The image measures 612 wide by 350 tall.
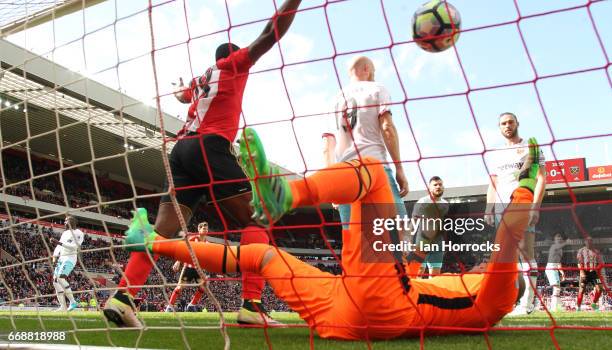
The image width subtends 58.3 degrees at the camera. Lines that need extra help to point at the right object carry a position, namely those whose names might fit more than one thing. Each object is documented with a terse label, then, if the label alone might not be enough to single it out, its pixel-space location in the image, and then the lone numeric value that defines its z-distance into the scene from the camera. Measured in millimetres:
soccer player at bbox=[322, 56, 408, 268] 3141
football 2562
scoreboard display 25062
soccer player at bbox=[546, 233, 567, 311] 6916
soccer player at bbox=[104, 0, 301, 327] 2840
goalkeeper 1911
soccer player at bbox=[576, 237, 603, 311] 8008
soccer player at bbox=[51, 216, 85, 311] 7955
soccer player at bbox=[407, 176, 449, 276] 6180
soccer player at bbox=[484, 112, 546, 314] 4430
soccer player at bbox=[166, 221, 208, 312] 8053
